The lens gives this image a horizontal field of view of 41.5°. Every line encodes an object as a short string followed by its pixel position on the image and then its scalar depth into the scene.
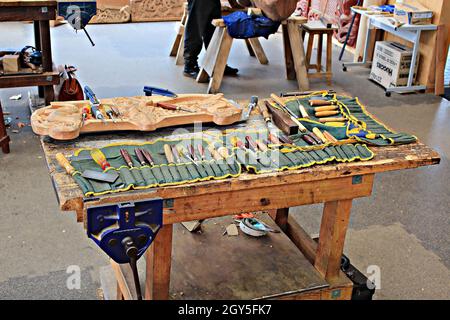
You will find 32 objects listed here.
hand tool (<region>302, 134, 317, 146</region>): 2.33
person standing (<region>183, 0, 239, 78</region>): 5.86
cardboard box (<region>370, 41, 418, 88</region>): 5.86
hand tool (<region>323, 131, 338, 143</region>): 2.36
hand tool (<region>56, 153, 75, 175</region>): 2.02
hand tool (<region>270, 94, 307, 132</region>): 2.45
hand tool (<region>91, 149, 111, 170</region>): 2.09
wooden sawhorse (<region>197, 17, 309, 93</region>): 5.58
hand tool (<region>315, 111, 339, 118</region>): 2.61
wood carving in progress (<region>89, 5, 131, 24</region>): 8.28
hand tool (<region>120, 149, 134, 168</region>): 2.11
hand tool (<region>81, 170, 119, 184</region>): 1.97
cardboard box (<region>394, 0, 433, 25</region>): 5.58
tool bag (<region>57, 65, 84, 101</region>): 4.84
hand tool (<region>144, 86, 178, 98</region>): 2.72
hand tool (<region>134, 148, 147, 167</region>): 2.13
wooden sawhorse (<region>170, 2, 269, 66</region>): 6.43
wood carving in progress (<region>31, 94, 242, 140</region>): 2.25
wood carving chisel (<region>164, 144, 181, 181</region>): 2.04
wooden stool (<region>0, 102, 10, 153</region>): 4.25
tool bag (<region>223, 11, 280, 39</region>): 5.45
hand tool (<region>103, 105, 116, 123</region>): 2.38
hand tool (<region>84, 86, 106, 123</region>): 2.36
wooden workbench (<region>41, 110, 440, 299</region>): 2.01
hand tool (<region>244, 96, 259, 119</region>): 2.63
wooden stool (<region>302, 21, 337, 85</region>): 5.96
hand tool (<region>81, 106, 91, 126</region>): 2.34
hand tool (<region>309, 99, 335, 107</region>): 2.69
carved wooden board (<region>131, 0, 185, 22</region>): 8.43
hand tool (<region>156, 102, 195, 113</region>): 2.53
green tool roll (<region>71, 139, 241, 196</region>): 1.96
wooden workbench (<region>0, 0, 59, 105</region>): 4.30
